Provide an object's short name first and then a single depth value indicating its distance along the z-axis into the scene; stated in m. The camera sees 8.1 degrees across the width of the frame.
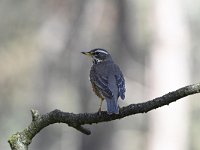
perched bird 12.37
